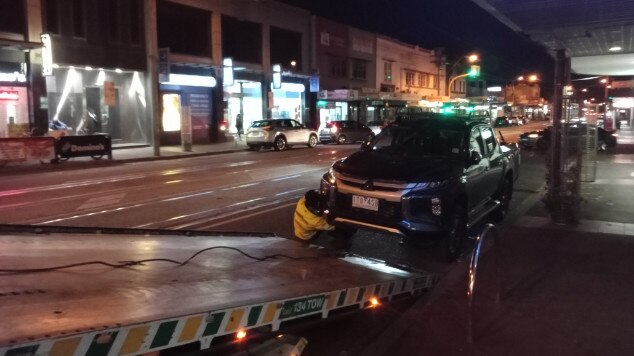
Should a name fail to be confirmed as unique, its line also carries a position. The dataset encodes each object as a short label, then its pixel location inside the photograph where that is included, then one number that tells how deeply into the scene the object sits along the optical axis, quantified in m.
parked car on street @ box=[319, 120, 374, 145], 36.66
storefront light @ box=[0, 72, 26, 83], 23.95
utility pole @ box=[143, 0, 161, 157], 28.70
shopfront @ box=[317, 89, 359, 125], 44.12
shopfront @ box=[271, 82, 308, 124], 41.44
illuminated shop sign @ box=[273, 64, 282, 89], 38.28
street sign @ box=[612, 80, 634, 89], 40.03
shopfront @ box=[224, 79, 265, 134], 37.91
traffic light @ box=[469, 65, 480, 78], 40.19
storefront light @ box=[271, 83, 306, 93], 41.72
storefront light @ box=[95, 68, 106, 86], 29.52
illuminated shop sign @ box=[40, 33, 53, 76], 24.34
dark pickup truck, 7.19
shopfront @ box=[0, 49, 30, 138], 24.02
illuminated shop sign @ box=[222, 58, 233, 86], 34.19
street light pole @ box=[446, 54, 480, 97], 40.56
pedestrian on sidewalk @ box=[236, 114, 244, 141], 36.69
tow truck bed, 2.85
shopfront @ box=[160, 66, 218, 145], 32.91
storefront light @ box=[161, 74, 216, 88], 32.87
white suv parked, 29.83
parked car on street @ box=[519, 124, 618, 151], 28.47
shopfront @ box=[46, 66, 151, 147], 27.50
